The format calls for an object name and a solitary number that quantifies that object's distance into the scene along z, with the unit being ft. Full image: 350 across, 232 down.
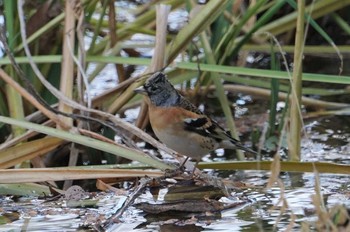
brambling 28.07
